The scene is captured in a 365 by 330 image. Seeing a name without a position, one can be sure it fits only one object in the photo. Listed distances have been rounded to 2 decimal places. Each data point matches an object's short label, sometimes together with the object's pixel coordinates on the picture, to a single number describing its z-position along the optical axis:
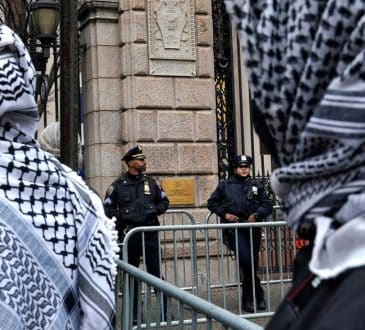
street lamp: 9.47
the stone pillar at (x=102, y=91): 9.88
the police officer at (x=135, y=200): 7.45
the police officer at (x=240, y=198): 7.70
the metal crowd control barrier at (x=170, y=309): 2.37
